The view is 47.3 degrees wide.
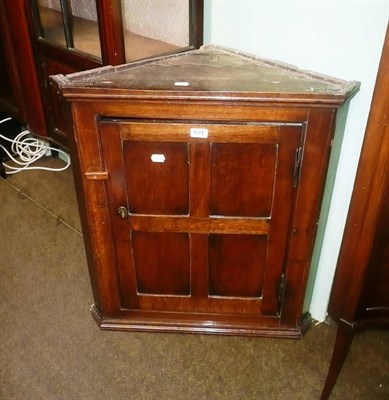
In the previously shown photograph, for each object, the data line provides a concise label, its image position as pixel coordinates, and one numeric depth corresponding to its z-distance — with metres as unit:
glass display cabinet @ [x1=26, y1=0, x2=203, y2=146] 1.51
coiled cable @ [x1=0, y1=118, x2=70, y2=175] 2.74
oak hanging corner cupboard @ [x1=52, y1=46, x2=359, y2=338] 1.18
